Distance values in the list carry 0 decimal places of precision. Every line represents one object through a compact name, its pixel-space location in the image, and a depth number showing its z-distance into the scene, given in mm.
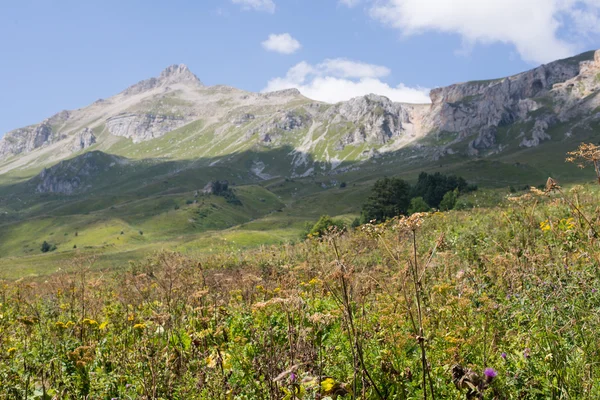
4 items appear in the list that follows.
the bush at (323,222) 66975
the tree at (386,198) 71375
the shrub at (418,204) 63503
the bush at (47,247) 122750
